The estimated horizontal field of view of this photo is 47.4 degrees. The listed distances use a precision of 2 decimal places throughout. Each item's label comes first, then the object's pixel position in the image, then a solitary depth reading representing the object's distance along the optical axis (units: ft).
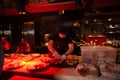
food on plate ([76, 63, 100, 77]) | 6.57
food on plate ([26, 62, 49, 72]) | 7.47
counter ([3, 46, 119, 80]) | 7.01
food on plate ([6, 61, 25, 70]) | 8.03
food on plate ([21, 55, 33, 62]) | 10.02
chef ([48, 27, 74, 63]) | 12.33
